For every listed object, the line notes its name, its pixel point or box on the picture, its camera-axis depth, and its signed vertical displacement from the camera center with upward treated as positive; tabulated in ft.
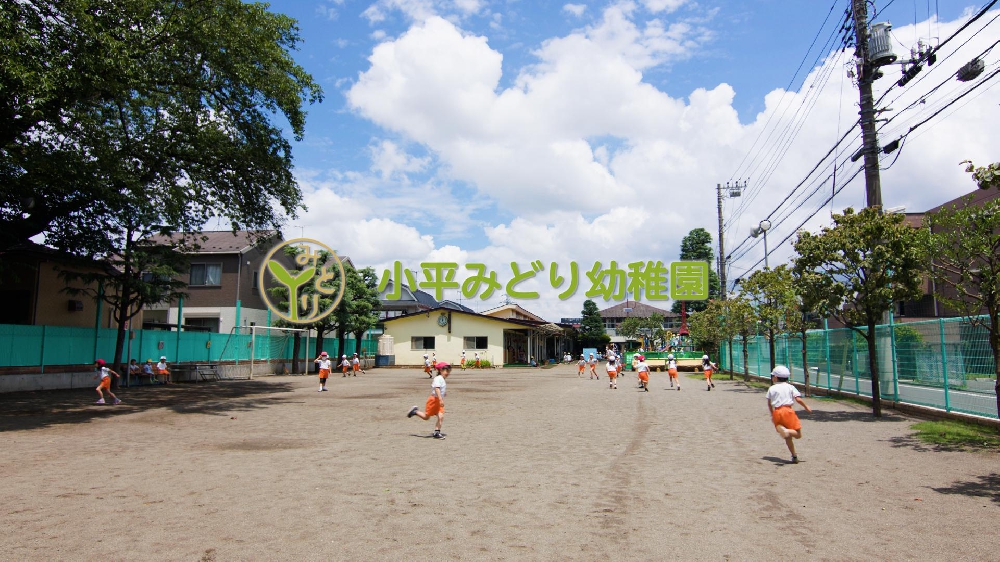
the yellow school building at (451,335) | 162.61 +4.05
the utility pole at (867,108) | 48.85 +18.62
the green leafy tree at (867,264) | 43.11 +6.07
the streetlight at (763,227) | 92.63 +17.93
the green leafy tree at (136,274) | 64.64 +7.84
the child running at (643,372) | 79.55 -2.58
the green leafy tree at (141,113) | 41.96 +18.46
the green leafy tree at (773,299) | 70.69 +5.93
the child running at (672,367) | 81.76 -1.99
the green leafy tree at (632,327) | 254.90 +9.59
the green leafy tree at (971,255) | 29.73 +4.67
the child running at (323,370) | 71.82 -2.16
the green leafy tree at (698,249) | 206.69 +33.19
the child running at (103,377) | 51.93 -2.20
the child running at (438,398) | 37.84 -2.79
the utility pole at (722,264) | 121.08 +16.31
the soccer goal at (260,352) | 98.02 -0.29
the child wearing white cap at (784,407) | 29.09 -2.55
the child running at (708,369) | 80.44 -2.20
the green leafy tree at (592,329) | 252.62 +8.66
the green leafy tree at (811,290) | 46.14 +4.50
